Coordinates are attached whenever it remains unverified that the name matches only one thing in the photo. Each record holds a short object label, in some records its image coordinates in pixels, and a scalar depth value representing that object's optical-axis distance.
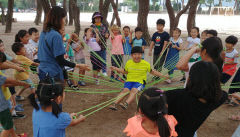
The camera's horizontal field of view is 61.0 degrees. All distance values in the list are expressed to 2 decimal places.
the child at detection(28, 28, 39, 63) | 3.81
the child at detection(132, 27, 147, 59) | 4.54
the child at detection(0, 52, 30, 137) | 2.04
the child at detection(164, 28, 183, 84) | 4.42
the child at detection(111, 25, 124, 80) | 4.57
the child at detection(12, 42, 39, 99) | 3.14
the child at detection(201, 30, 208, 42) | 3.64
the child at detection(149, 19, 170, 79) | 4.31
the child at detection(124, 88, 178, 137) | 1.26
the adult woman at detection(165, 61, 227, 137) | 1.31
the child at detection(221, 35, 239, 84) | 3.39
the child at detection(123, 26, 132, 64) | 4.60
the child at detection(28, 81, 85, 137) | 1.52
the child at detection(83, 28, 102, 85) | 4.34
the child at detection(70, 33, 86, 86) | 4.32
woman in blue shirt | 2.05
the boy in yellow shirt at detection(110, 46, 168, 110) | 3.10
